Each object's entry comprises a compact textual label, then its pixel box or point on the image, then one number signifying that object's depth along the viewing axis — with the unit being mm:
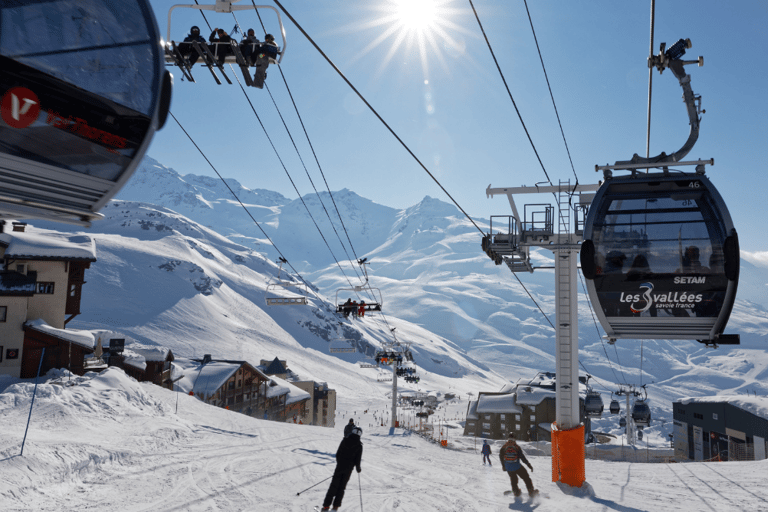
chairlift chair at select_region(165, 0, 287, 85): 7590
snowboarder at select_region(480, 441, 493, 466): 16172
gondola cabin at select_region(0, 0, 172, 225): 3619
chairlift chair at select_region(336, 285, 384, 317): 23469
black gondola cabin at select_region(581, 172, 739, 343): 7180
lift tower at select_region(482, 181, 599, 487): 11562
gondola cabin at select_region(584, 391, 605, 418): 30088
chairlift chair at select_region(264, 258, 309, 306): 22359
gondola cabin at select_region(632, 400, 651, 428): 30772
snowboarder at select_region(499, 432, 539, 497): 9906
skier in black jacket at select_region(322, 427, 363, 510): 8109
